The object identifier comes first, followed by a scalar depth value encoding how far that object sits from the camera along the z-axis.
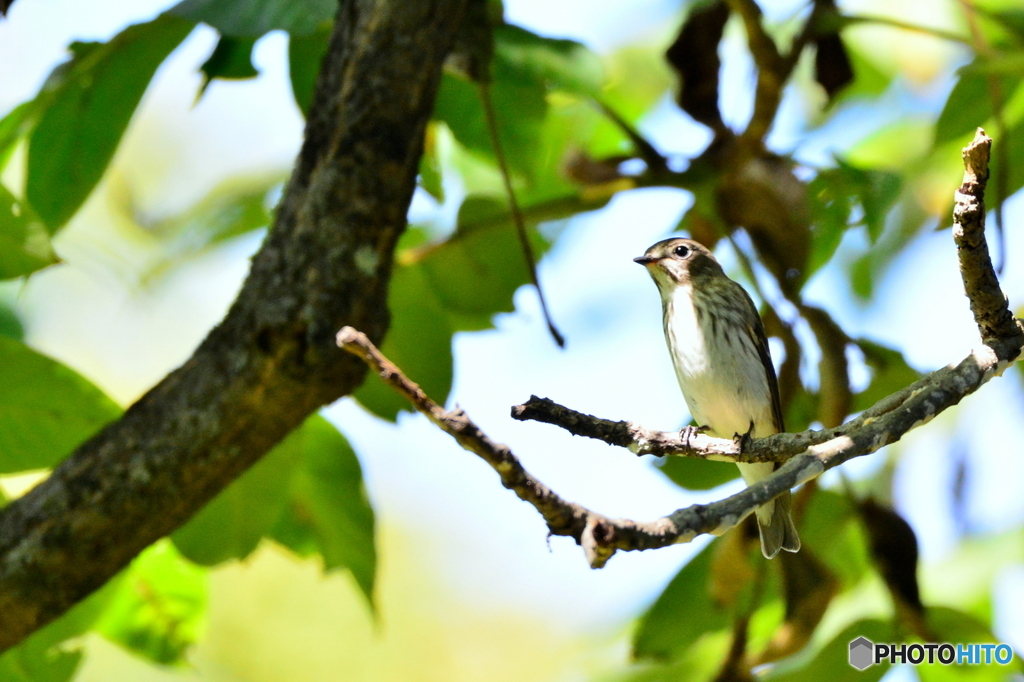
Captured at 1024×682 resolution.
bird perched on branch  6.14
